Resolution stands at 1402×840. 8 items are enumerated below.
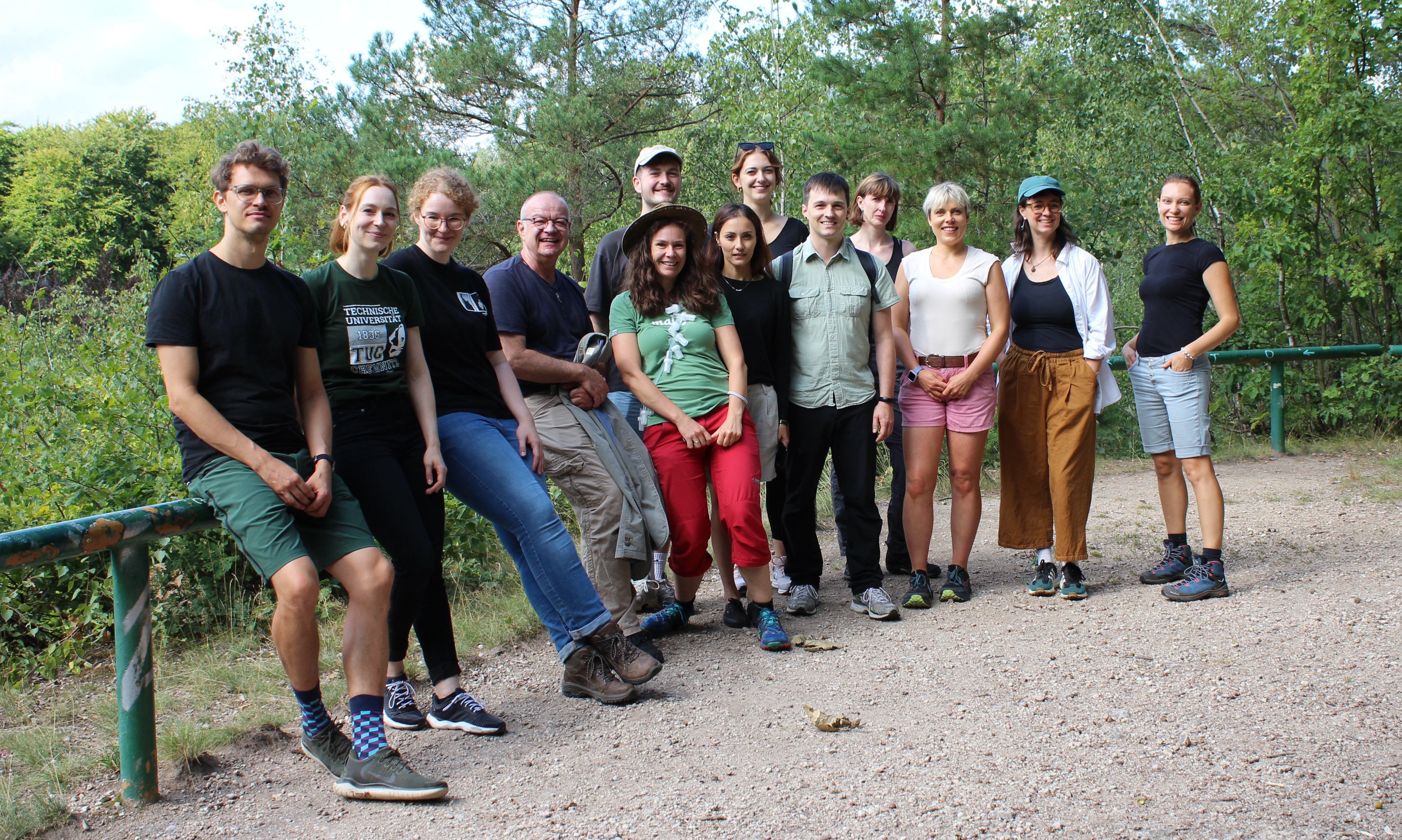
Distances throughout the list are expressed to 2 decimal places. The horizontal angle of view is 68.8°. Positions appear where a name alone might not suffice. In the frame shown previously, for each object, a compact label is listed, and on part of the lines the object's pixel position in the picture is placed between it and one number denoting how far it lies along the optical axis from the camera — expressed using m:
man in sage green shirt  4.80
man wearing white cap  4.81
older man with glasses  4.15
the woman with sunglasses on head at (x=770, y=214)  5.25
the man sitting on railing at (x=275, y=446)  2.86
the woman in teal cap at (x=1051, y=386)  5.00
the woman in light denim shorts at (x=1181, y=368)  4.93
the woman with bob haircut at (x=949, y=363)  4.95
